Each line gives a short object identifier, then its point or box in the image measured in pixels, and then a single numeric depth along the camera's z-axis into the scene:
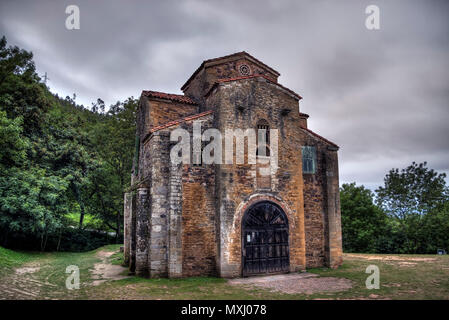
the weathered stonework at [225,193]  11.88
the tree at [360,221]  23.06
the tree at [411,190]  30.78
